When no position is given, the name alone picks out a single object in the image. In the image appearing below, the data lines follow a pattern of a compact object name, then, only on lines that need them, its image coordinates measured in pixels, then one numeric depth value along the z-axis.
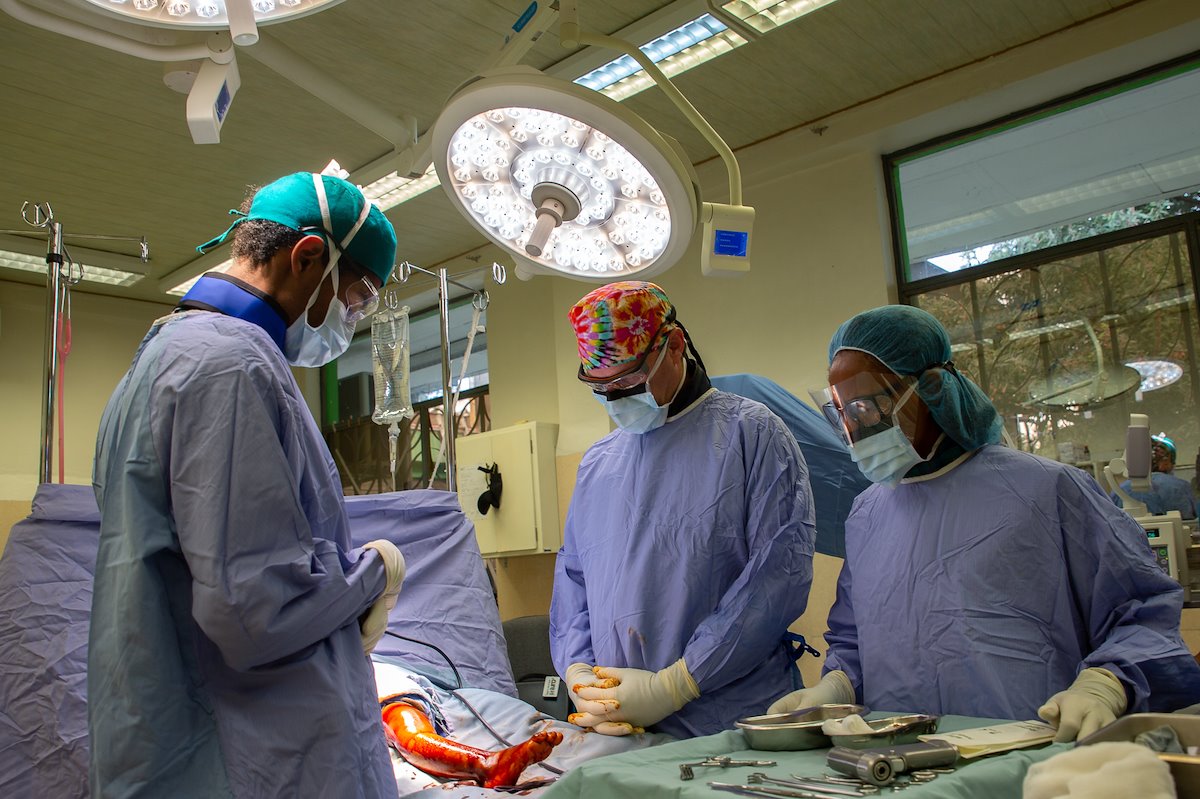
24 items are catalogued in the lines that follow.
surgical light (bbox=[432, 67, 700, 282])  1.42
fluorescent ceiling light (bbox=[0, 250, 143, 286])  5.95
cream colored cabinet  5.35
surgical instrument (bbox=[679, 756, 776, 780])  1.08
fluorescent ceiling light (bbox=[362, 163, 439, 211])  5.02
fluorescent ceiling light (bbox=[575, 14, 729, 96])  3.87
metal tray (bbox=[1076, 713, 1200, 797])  0.83
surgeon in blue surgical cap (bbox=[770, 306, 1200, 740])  1.38
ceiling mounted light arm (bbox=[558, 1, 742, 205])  1.67
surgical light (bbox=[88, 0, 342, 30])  1.67
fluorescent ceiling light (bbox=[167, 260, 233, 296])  6.59
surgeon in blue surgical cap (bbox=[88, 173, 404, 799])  1.21
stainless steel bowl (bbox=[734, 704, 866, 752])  1.18
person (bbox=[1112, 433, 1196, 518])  3.70
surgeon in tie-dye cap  1.76
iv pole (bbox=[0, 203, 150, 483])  2.50
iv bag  3.05
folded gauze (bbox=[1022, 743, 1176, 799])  0.67
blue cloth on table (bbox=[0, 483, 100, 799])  1.90
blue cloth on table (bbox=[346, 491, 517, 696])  2.52
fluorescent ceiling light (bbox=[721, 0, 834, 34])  3.69
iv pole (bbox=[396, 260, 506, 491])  3.05
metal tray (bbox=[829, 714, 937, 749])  1.07
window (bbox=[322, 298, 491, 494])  6.50
